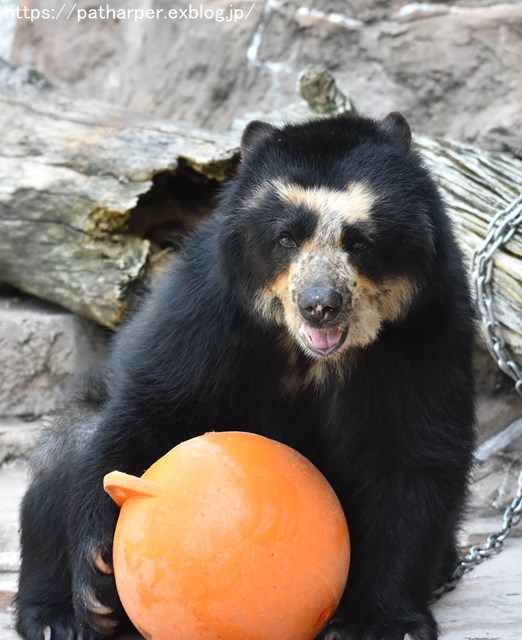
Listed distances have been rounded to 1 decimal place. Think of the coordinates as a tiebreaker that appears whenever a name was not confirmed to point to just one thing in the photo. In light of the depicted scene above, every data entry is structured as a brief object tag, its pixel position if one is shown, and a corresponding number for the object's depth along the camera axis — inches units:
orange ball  260.2
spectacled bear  289.9
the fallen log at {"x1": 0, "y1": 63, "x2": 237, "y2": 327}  495.2
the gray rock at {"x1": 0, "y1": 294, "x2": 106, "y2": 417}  515.8
